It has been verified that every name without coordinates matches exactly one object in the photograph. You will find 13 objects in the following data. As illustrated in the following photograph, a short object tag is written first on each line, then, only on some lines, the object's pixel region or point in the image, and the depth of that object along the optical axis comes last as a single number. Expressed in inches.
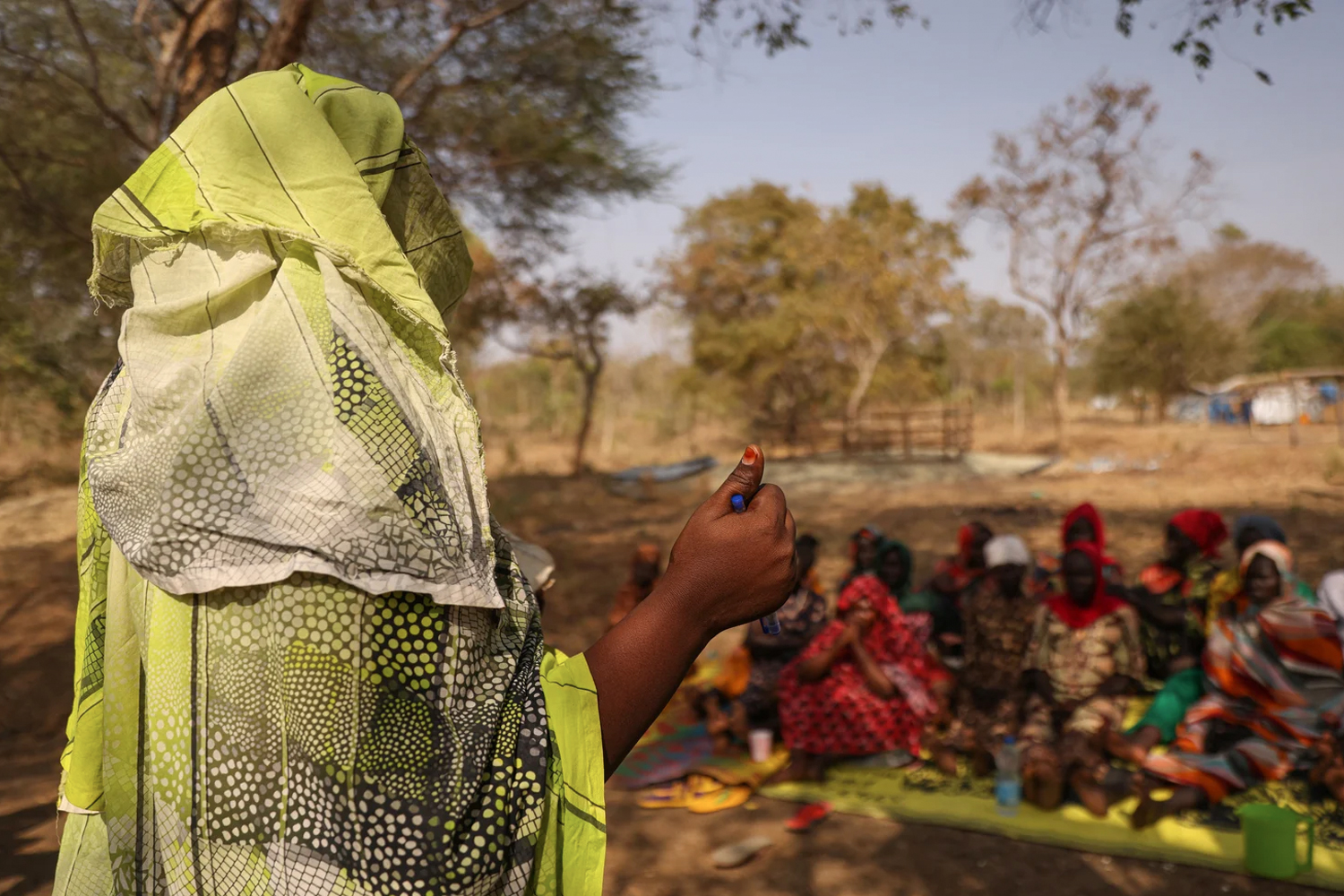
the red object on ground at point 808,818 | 163.8
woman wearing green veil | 30.6
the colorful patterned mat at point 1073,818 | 145.6
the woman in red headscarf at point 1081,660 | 185.3
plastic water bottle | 165.6
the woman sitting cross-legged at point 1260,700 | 163.8
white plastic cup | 195.2
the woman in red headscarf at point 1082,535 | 223.8
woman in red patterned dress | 191.2
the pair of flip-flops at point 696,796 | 175.8
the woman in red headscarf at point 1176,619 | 185.5
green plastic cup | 135.2
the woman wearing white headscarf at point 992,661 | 187.8
